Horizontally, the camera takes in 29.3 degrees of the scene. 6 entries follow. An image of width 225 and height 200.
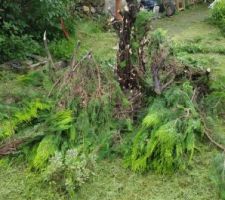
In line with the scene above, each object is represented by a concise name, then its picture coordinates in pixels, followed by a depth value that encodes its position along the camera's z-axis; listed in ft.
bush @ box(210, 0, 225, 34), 28.45
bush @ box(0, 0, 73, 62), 21.09
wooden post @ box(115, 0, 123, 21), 28.48
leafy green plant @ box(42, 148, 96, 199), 12.62
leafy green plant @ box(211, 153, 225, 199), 12.48
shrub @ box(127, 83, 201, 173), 13.55
